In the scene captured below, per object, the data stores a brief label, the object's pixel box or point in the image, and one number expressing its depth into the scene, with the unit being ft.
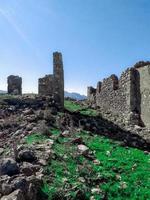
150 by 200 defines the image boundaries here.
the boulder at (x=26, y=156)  12.65
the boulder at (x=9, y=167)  11.51
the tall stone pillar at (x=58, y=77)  25.46
